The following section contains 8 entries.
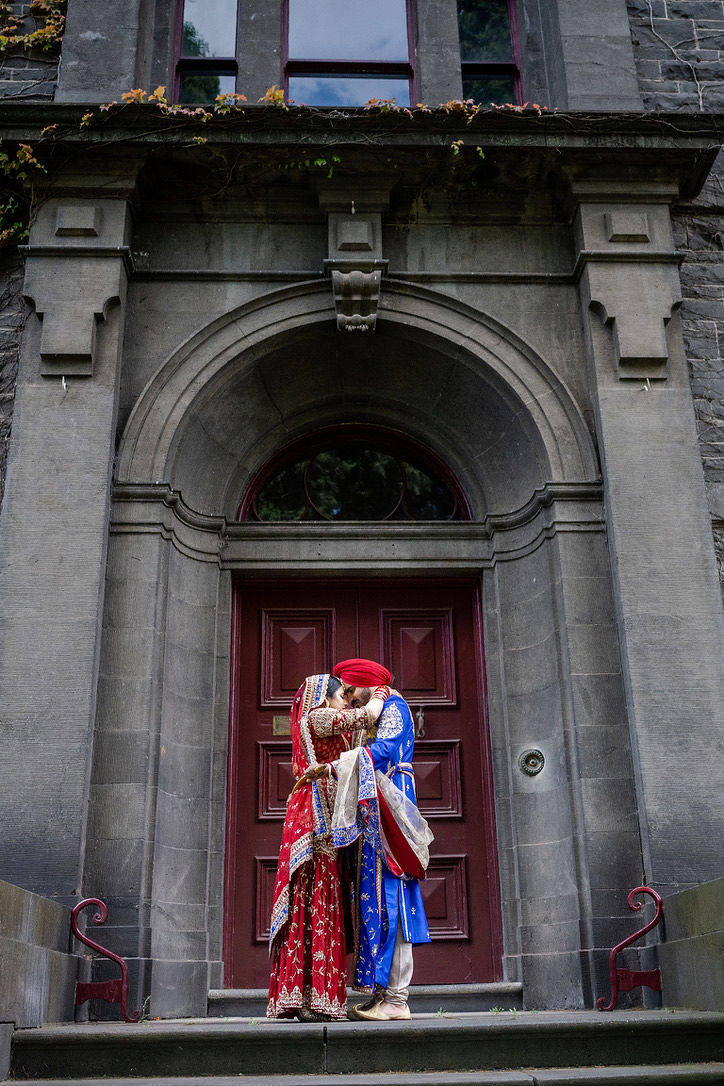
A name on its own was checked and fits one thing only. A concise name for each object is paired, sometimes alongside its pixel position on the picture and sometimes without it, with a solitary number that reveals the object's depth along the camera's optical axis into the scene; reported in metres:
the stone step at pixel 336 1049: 4.57
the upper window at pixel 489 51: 9.10
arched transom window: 8.59
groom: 5.48
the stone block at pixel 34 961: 4.83
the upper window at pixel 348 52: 9.09
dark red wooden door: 7.51
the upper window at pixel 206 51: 9.07
